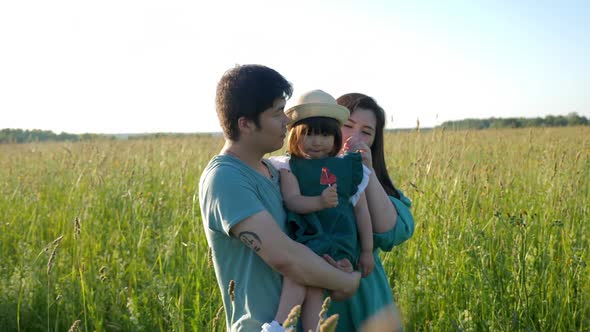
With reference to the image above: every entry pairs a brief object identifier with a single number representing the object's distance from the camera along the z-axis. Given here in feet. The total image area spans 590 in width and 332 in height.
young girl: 5.84
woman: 6.34
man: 4.94
